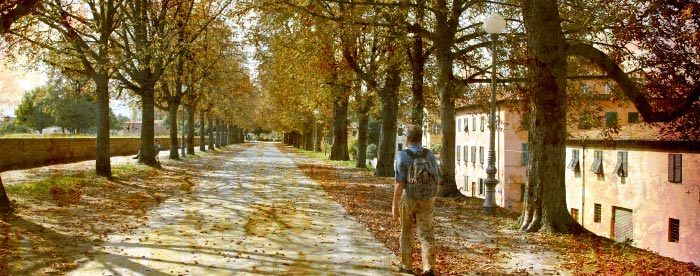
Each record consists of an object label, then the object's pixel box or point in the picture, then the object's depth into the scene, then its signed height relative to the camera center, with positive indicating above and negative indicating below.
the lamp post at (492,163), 13.41 -0.61
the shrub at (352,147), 72.19 -1.47
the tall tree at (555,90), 10.17 +0.81
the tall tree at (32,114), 78.94 +2.75
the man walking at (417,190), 6.55 -0.60
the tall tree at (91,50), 17.91 +2.64
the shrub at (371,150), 77.25 -1.85
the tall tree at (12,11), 10.05 +2.12
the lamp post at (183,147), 38.31 -0.79
